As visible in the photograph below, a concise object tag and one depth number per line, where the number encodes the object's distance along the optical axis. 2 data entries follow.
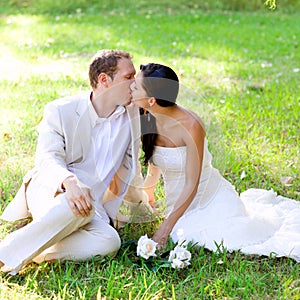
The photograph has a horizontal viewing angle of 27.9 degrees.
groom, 2.91
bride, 3.10
